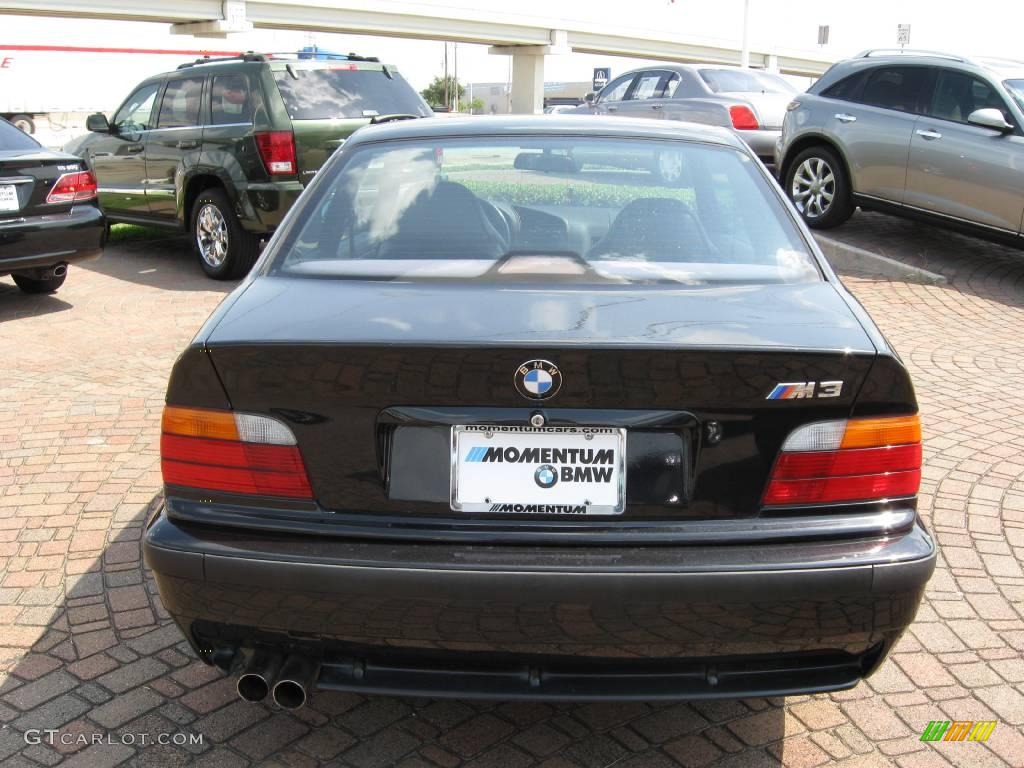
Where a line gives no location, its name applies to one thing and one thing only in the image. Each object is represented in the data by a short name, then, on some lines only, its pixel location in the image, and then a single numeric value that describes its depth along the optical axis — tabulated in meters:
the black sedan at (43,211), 7.84
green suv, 8.85
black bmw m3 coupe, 2.29
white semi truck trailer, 34.66
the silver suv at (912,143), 8.60
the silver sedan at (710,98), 13.63
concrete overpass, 45.78
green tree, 116.81
